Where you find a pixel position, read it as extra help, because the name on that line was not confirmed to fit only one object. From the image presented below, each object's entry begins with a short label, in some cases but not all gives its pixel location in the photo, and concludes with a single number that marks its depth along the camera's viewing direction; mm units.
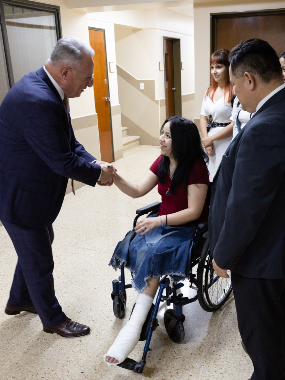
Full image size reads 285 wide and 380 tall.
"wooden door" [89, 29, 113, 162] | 5535
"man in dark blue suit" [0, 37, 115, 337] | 1658
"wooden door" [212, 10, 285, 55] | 4297
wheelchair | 1724
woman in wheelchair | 1758
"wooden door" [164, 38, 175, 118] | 7590
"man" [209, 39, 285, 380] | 1148
